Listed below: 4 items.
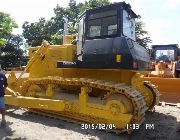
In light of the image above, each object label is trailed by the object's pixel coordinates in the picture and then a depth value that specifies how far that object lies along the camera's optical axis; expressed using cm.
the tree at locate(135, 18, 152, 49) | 1613
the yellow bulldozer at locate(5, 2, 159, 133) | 352
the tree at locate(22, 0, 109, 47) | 2201
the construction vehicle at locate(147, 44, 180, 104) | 583
